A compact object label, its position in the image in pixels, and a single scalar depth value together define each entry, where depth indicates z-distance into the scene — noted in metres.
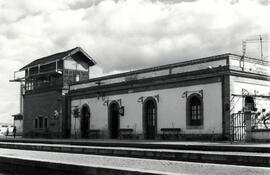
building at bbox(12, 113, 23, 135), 51.38
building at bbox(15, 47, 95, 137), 35.28
